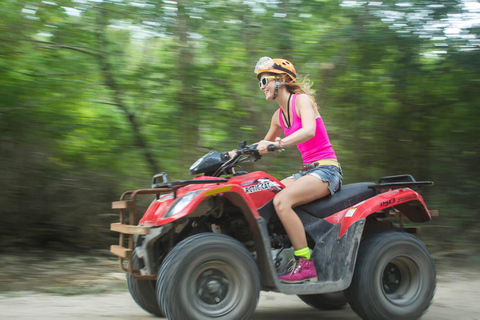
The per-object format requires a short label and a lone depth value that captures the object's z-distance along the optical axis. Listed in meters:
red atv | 3.85
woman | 4.31
